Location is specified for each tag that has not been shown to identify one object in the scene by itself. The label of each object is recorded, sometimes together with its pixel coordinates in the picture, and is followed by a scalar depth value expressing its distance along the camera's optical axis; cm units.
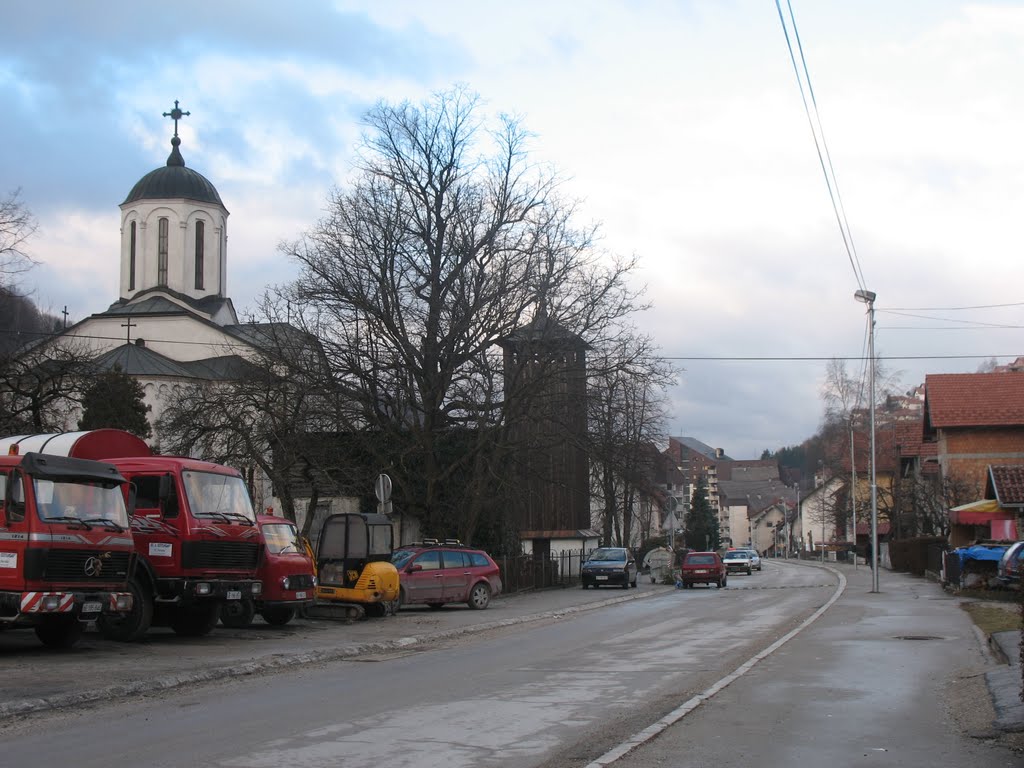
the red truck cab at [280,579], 2062
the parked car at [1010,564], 2806
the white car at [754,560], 6725
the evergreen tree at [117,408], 4166
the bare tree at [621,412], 3553
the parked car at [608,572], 4259
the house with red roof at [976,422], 5347
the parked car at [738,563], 6228
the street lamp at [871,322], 3747
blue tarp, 3312
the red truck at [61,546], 1499
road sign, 2561
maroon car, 2727
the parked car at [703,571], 4291
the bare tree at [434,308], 3488
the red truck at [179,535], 1812
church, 6481
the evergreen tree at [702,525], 10788
